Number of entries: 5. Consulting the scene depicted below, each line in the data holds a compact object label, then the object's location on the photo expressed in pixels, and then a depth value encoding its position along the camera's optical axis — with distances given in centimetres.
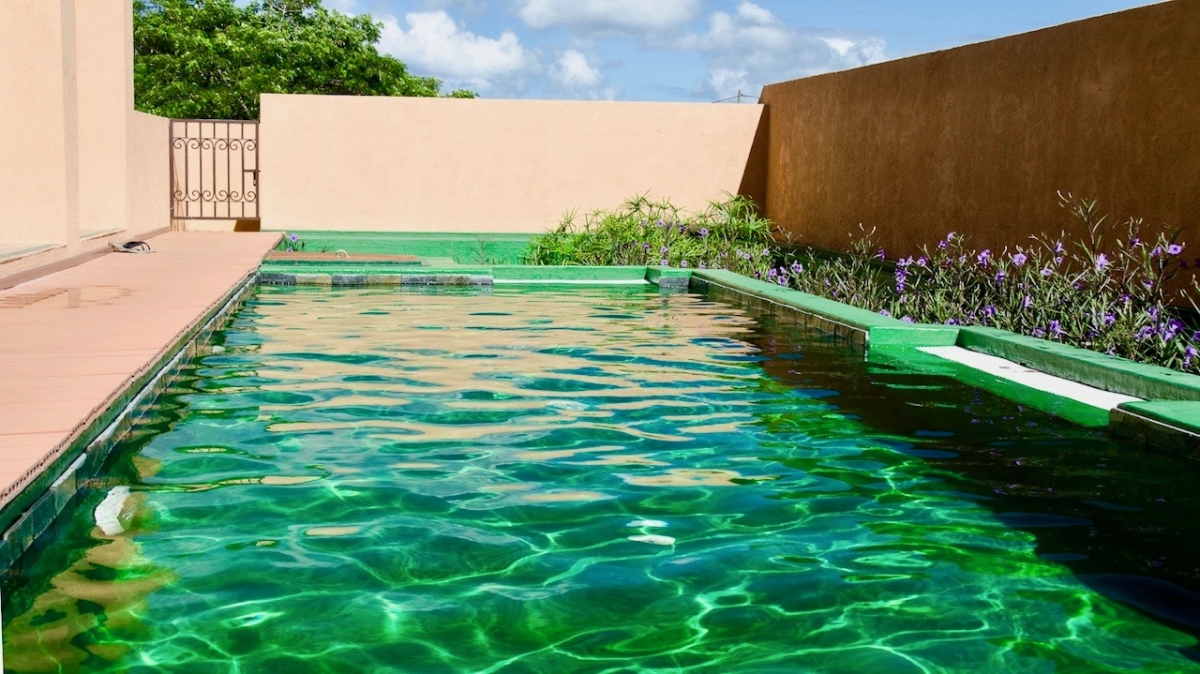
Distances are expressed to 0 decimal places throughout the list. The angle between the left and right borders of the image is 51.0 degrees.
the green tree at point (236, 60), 3006
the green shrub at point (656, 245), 1085
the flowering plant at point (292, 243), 1233
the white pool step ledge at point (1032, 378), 473
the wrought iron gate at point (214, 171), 1420
